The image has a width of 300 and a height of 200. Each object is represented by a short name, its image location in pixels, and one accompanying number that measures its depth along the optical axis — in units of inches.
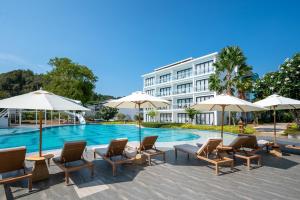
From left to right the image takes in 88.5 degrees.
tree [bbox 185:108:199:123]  898.3
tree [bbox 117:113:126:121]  1360.3
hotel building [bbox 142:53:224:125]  984.4
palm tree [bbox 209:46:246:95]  753.1
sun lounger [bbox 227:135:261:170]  218.0
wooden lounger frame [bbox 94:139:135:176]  195.7
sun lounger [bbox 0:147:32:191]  140.8
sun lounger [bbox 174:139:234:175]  189.9
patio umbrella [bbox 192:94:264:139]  218.2
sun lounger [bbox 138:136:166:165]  233.0
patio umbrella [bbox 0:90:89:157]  152.3
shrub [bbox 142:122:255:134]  605.2
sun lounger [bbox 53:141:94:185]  166.4
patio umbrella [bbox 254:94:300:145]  265.4
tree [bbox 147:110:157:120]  1091.8
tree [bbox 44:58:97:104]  1174.7
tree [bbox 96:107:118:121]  1298.1
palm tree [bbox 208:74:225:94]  790.8
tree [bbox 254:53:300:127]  473.8
